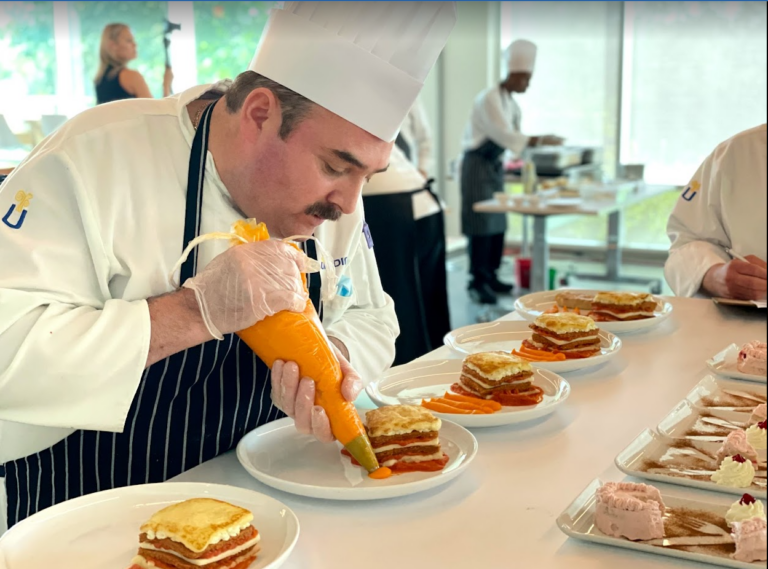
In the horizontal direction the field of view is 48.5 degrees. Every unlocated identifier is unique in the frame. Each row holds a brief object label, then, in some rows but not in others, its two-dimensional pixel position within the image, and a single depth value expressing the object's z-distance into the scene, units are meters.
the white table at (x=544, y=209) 5.64
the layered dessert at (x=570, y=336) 1.95
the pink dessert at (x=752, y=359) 1.78
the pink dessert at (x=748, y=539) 1.04
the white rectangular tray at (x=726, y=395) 1.62
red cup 6.96
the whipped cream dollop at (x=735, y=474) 1.28
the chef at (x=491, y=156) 6.81
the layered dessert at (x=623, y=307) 2.29
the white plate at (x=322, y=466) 1.28
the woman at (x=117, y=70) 5.93
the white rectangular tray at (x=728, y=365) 1.79
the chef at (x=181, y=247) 1.35
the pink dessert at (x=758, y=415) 1.54
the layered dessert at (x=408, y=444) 1.38
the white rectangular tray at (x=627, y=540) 1.07
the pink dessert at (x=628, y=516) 1.12
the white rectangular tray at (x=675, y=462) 1.28
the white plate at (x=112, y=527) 1.11
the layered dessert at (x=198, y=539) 1.04
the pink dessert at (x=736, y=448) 1.35
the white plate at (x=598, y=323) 2.23
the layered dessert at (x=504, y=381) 1.66
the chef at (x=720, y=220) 2.57
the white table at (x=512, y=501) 1.12
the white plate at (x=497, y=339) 2.05
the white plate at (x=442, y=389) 1.57
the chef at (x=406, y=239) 3.87
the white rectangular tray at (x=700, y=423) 1.48
